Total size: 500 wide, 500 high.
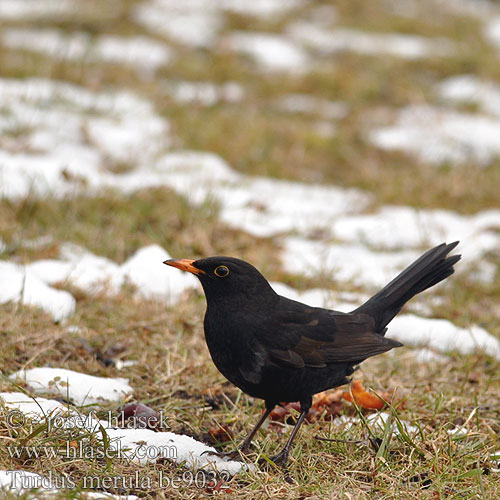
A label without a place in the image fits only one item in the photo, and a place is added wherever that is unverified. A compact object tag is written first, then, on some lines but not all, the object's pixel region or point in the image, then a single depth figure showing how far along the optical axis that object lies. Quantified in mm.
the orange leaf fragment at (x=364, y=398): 7320
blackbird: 6316
